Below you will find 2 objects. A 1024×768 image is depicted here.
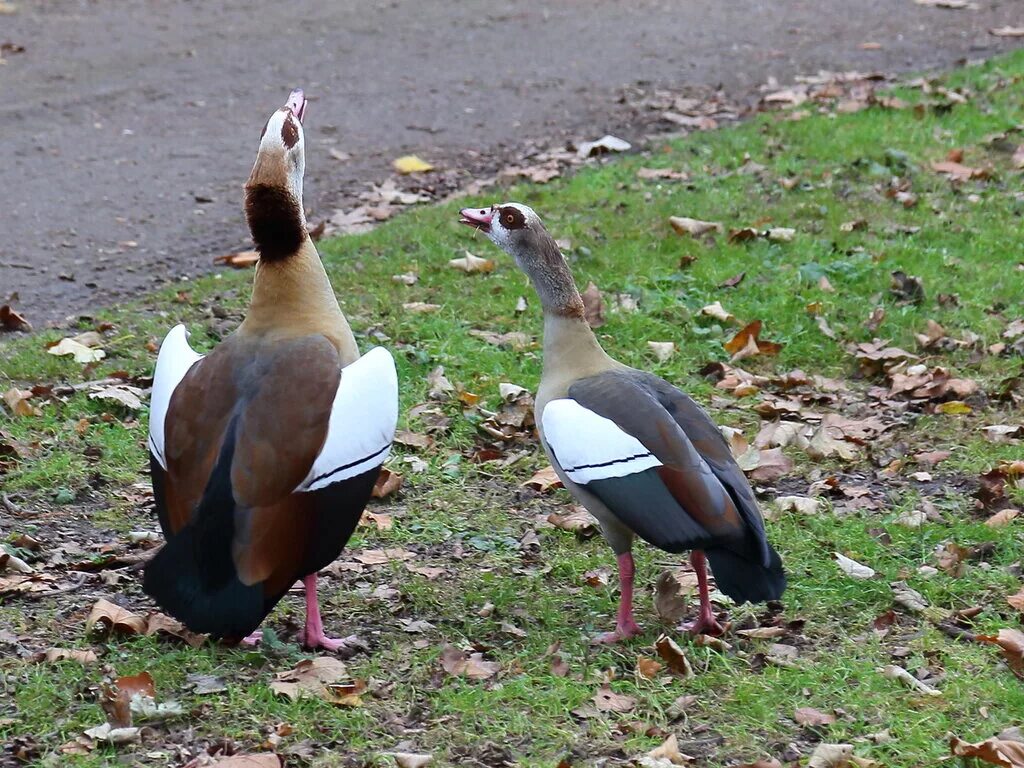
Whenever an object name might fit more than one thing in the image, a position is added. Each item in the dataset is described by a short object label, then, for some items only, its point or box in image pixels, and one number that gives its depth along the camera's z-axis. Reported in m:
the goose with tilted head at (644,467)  7.32
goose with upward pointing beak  7.09
